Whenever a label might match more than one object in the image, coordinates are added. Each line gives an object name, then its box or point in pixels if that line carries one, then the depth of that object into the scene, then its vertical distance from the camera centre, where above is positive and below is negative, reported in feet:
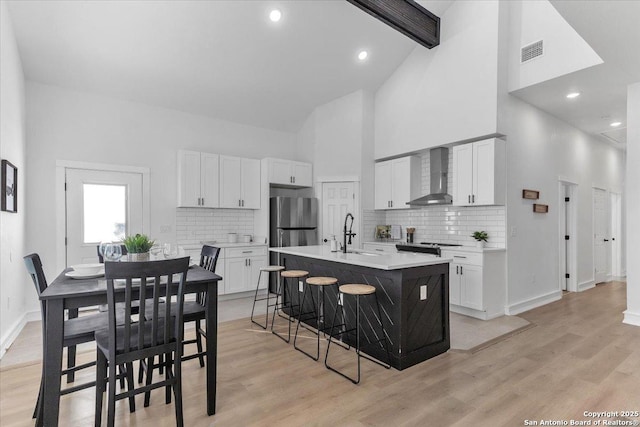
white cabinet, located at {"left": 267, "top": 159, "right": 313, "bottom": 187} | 20.48 +2.62
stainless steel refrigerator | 19.95 -0.50
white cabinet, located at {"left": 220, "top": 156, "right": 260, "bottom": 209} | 19.40 +1.89
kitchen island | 10.03 -2.76
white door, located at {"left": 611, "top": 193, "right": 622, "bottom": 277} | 24.90 -1.90
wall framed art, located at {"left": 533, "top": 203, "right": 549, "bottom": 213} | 17.35 +0.33
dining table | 6.34 -2.10
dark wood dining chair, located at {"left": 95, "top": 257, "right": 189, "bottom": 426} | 6.23 -2.43
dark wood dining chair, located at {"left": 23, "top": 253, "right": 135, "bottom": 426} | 6.88 -2.46
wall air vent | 15.03 +7.39
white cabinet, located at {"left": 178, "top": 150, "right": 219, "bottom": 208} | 18.12 +1.95
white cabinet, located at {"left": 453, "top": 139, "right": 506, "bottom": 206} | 15.42 +1.94
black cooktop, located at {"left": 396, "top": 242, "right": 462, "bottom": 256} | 16.19 -1.63
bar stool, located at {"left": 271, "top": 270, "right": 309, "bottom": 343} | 12.25 -3.51
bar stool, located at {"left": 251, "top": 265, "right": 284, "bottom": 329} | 13.46 -2.18
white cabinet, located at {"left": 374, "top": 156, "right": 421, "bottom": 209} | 19.36 +1.90
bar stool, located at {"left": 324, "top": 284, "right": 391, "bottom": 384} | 9.46 -2.93
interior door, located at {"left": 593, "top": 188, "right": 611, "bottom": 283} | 22.40 -1.58
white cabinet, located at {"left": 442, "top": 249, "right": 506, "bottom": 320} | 14.84 -3.08
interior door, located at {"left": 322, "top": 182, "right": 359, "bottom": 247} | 20.54 +0.47
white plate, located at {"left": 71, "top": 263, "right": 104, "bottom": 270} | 8.09 -1.26
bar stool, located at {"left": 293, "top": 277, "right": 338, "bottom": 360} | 10.61 -3.57
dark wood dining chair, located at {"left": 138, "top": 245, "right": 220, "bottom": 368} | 8.73 -2.52
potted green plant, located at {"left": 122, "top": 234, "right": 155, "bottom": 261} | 8.34 -0.83
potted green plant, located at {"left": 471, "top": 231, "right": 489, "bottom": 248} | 16.48 -1.07
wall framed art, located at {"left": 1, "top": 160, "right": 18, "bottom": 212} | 10.87 +0.94
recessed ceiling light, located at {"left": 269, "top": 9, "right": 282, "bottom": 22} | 14.99 +8.95
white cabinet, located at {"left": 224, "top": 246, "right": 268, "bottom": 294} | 18.40 -2.91
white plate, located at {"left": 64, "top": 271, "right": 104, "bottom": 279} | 7.76 -1.40
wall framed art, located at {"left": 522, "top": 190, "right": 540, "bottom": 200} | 16.72 +1.01
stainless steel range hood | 17.66 +1.99
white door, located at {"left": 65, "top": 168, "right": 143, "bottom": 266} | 15.66 +0.27
